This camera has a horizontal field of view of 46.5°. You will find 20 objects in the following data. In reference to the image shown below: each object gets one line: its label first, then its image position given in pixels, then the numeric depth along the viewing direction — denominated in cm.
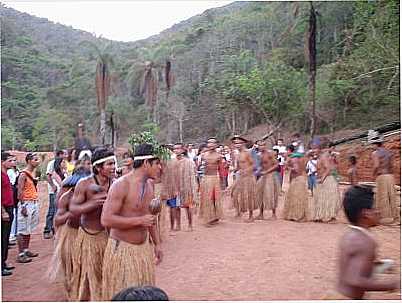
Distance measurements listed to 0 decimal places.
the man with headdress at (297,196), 550
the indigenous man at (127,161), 421
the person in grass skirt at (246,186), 572
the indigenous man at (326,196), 544
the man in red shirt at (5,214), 344
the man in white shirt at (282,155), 807
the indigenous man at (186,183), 505
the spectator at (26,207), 399
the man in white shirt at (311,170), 653
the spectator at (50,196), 484
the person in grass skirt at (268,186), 575
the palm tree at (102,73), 1671
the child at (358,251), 159
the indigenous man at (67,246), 278
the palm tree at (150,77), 2095
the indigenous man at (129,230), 225
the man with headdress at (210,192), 534
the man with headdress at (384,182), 518
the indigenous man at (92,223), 264
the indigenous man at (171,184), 499
